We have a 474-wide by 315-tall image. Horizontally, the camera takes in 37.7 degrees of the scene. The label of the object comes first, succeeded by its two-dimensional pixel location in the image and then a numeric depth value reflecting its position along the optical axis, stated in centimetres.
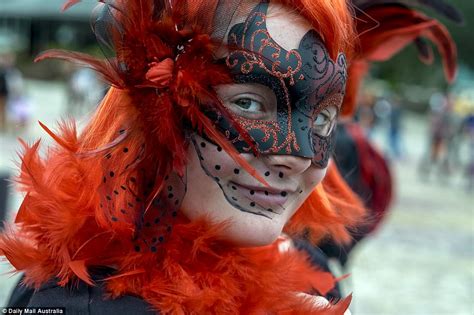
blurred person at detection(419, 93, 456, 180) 1219
